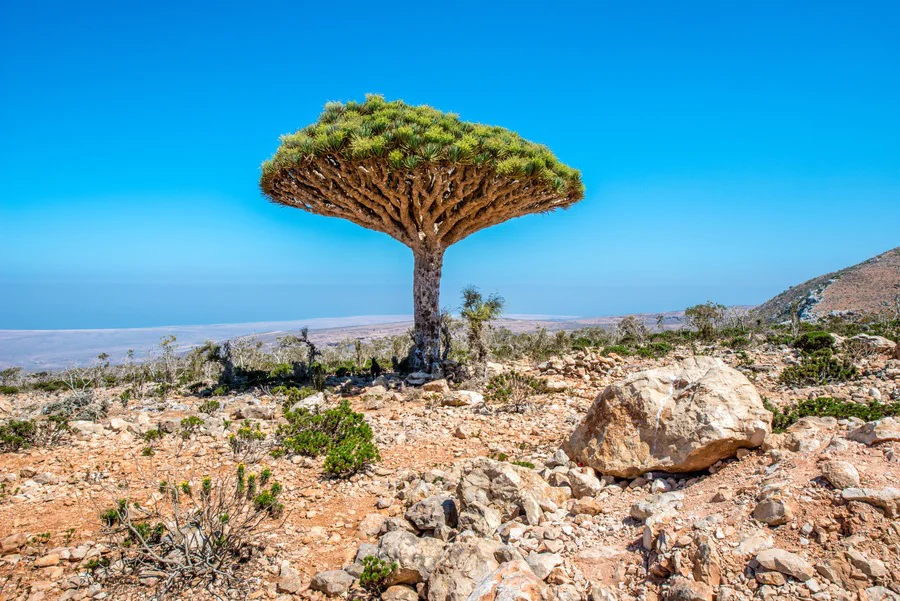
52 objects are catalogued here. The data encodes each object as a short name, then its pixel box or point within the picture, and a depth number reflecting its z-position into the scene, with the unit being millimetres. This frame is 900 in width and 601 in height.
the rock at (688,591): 2396
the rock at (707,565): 2492
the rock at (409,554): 3105
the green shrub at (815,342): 9758
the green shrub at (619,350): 11375
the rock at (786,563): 2336
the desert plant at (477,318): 11164
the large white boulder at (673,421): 3865
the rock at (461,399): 8086
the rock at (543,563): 2877
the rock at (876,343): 8922
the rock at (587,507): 3590
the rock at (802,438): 3648
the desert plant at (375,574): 3037
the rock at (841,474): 2756
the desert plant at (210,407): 7759
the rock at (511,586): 2559
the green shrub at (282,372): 11641
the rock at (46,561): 3430
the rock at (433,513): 3717
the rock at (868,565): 2252
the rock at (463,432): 6355
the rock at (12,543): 3559
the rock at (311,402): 8023
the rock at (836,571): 2281
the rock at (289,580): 3193
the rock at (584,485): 3994
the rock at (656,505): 3266
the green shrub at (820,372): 7546
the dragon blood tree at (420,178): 9547
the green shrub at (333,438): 5074
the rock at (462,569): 2857
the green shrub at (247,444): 5613
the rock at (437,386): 9297
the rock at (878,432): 3247
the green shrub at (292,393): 8373
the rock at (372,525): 3928
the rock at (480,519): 3520
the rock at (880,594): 2148
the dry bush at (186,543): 3221
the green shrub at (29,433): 5871
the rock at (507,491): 3699
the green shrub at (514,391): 7665
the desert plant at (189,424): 6250
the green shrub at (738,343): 11945
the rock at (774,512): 2689
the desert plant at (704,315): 16542
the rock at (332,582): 3135
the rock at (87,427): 6496
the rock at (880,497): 2488
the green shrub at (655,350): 11555
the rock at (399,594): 2975
